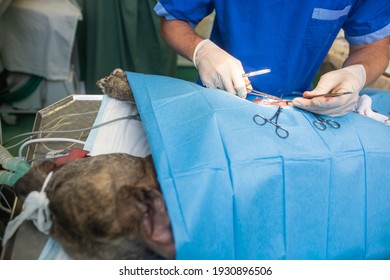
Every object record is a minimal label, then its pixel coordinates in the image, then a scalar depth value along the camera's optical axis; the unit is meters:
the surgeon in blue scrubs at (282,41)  1.17
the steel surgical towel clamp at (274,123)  0.91
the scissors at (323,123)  0.99
